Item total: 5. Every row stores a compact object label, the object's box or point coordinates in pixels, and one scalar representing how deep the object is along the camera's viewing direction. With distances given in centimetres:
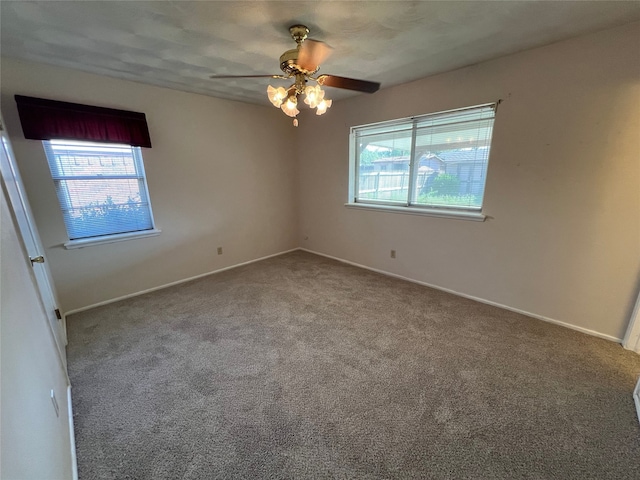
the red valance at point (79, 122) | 229
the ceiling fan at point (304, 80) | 161
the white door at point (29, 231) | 169
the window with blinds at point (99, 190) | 258
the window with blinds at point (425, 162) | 272
